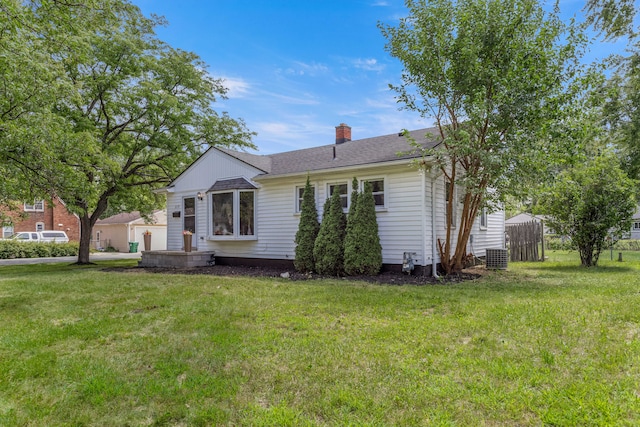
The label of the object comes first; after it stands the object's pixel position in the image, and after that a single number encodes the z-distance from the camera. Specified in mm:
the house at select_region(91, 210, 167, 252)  31438
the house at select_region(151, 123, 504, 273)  9992
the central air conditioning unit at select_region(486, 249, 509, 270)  11492
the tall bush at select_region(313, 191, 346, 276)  10195
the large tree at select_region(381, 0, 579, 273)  8242
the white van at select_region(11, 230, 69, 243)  25606
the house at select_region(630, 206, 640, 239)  39975
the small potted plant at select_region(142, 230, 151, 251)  17178
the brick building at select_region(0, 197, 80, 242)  29172
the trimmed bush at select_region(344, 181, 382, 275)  9820
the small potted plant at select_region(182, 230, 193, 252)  13556
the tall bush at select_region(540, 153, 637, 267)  10953
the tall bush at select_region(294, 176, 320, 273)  10758
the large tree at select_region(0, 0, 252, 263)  12872
